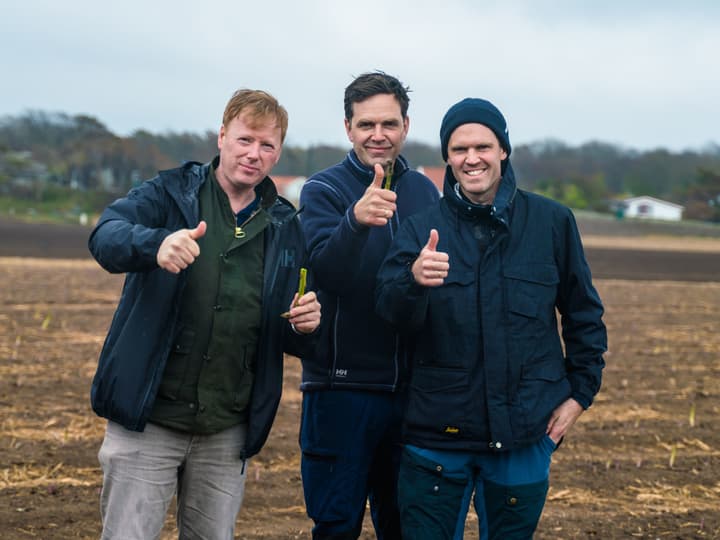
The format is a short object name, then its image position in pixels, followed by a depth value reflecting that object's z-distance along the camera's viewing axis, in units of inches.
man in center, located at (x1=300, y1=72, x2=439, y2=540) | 143.6
